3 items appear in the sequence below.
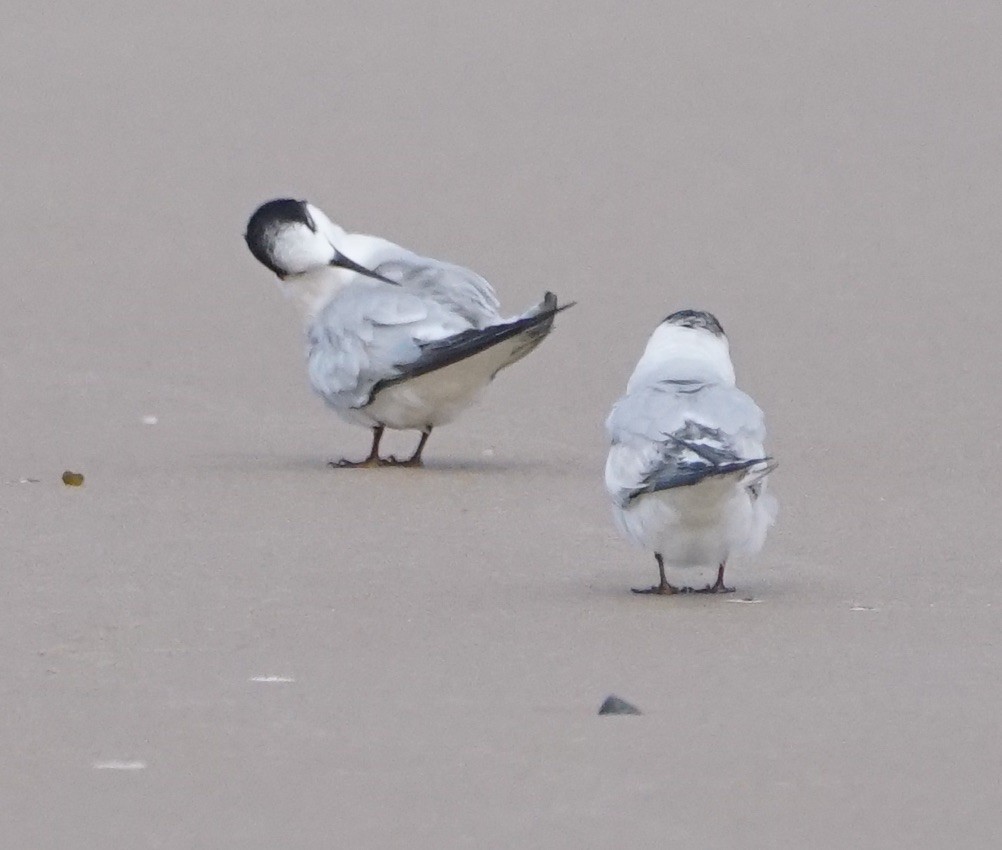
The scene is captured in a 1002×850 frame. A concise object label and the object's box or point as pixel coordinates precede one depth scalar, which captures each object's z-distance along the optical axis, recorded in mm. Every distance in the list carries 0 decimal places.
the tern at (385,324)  17297
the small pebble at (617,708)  10000
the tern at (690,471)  12242
